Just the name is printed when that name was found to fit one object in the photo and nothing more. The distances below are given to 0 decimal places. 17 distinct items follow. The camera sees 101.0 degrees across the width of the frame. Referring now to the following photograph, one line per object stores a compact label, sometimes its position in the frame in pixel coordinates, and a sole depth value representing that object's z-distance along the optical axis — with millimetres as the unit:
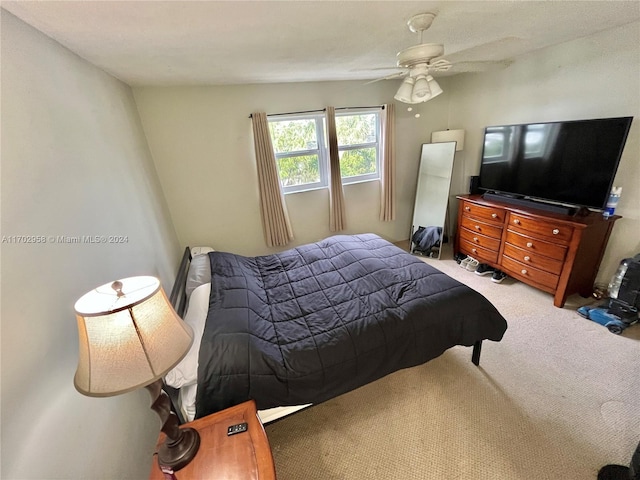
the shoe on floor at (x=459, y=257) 3348
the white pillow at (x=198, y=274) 1963
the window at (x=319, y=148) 3123
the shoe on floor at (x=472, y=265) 3143
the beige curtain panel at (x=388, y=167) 3316
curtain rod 2943
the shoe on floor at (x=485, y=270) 3031
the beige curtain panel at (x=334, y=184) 3129
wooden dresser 2203
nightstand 917
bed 1290
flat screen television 2072
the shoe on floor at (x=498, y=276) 2863
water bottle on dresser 2170
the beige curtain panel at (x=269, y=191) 2861
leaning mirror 3367
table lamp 697
